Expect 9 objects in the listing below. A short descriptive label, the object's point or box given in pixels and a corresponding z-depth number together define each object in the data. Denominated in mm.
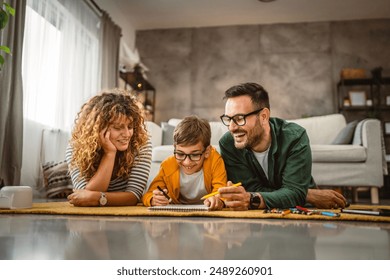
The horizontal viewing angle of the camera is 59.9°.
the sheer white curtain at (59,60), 2994
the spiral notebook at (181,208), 1203
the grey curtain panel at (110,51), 4293
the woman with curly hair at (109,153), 1470
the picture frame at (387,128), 4791
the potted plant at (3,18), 1606
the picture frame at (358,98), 4902
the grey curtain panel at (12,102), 2568
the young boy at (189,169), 1459
